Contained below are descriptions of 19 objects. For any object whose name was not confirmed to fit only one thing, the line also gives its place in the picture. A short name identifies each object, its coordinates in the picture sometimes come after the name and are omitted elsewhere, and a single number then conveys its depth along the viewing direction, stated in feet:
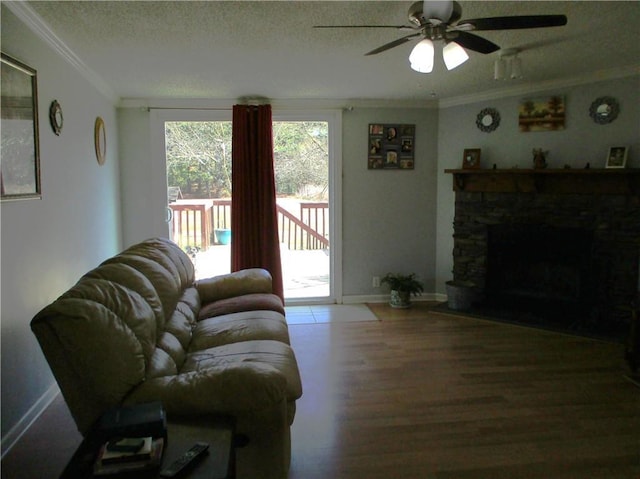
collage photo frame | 17.21
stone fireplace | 13.62
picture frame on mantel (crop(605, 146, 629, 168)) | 13.20
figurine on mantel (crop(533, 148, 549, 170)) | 14.70
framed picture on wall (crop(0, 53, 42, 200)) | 7.67
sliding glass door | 16.78
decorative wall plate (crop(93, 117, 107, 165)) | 13.22
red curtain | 16.10
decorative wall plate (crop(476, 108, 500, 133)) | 15.87
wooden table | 4.51
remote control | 4.49
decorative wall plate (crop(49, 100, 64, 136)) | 9.75
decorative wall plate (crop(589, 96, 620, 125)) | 13.46
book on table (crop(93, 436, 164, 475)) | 4.46
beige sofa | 5.61
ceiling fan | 7.20
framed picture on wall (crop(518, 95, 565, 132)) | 14.55
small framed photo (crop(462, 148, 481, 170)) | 16.24
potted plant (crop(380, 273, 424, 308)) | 16.98
